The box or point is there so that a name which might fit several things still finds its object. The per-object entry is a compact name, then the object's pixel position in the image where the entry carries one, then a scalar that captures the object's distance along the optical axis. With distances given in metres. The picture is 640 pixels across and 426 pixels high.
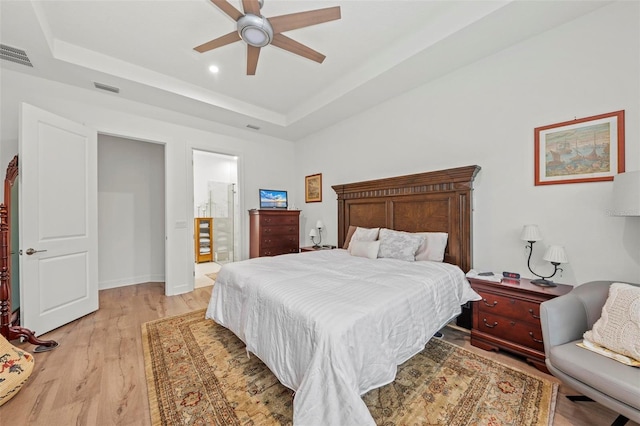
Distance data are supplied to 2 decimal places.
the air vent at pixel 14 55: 2.45
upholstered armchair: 1.20
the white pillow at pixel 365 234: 3.31
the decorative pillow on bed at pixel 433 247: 2.76
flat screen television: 4.96
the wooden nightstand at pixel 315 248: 4.35
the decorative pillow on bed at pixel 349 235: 3.81
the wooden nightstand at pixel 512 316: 1.97
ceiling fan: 1.87
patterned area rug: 1.50
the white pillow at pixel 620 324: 1.34
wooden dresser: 4.41
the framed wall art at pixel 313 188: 4.83
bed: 1.25
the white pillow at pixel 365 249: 2.99
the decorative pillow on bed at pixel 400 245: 2.81
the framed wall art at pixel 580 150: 1.96
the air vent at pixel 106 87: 3.09
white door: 2.45
